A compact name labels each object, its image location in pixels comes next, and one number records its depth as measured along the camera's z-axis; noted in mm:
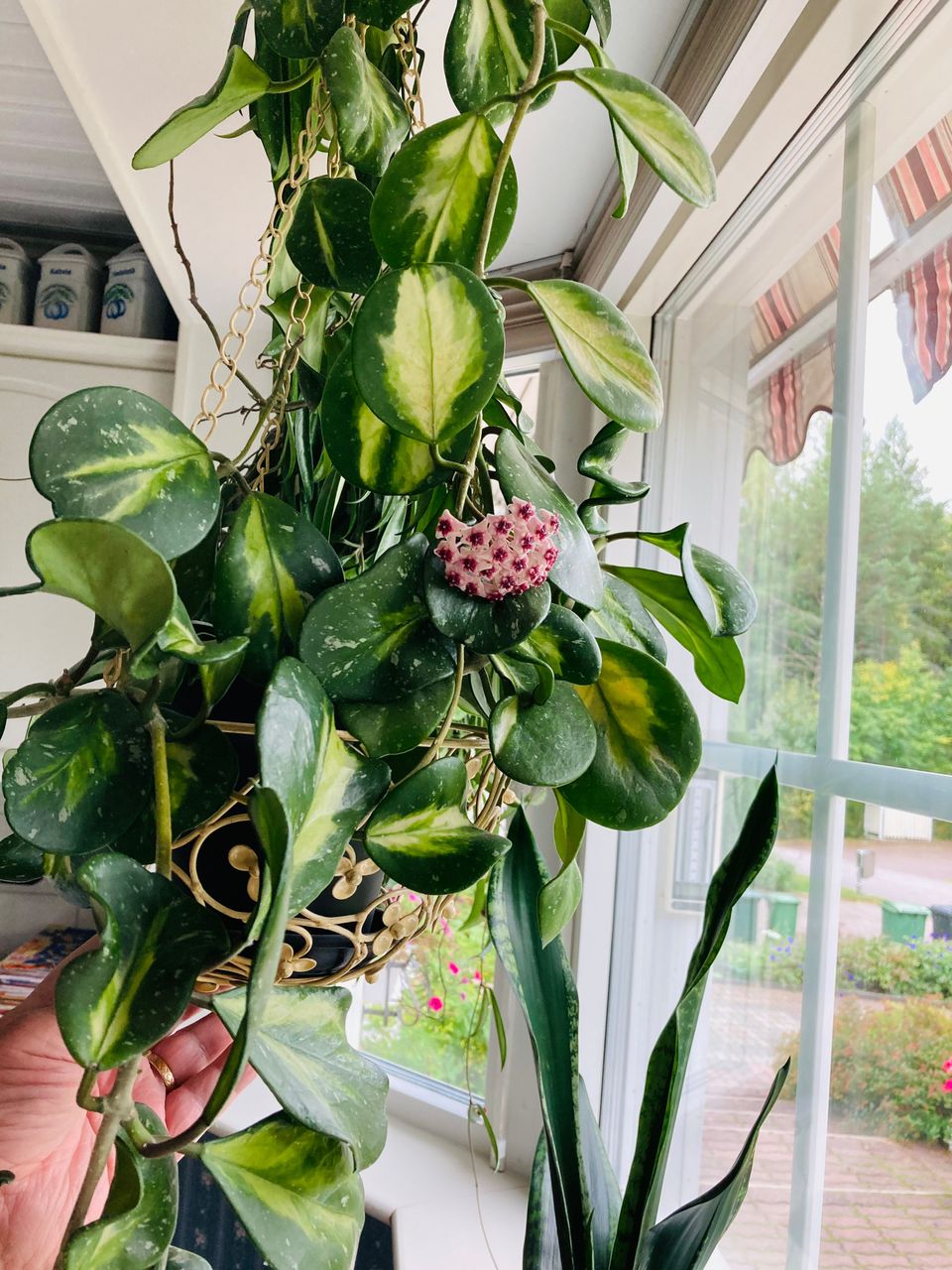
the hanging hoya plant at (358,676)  261
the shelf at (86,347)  1658
